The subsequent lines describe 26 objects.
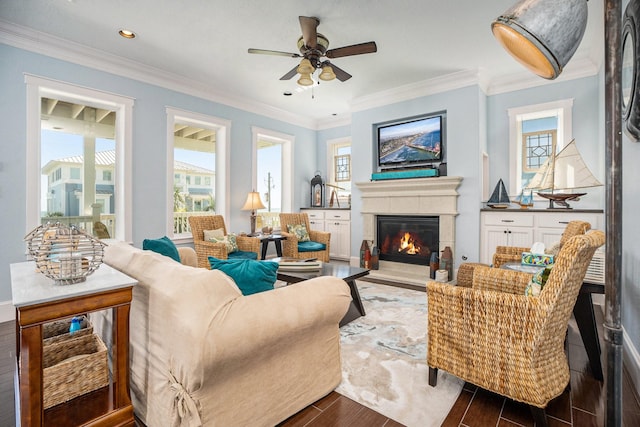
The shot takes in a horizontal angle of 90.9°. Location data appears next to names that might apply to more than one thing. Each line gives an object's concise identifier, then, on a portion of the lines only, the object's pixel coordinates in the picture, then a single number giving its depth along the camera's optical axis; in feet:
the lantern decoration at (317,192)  20.98
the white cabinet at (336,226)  18.89
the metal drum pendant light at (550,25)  2.49
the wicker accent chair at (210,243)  13.07
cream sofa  4.03
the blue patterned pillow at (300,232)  16.86
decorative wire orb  4.51
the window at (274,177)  19.95
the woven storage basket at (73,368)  4.89
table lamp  16.65
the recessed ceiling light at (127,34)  10.59
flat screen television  15.06
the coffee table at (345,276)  9.23
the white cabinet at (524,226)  11.47
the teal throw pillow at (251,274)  5.16
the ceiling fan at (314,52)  9.62
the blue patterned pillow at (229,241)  13.74
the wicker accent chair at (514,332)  4.65
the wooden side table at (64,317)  3.96
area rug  5.53
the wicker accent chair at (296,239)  15.76
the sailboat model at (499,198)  13.43
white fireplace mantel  14.30
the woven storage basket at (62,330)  5.70
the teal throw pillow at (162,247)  7.58
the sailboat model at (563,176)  10.91
